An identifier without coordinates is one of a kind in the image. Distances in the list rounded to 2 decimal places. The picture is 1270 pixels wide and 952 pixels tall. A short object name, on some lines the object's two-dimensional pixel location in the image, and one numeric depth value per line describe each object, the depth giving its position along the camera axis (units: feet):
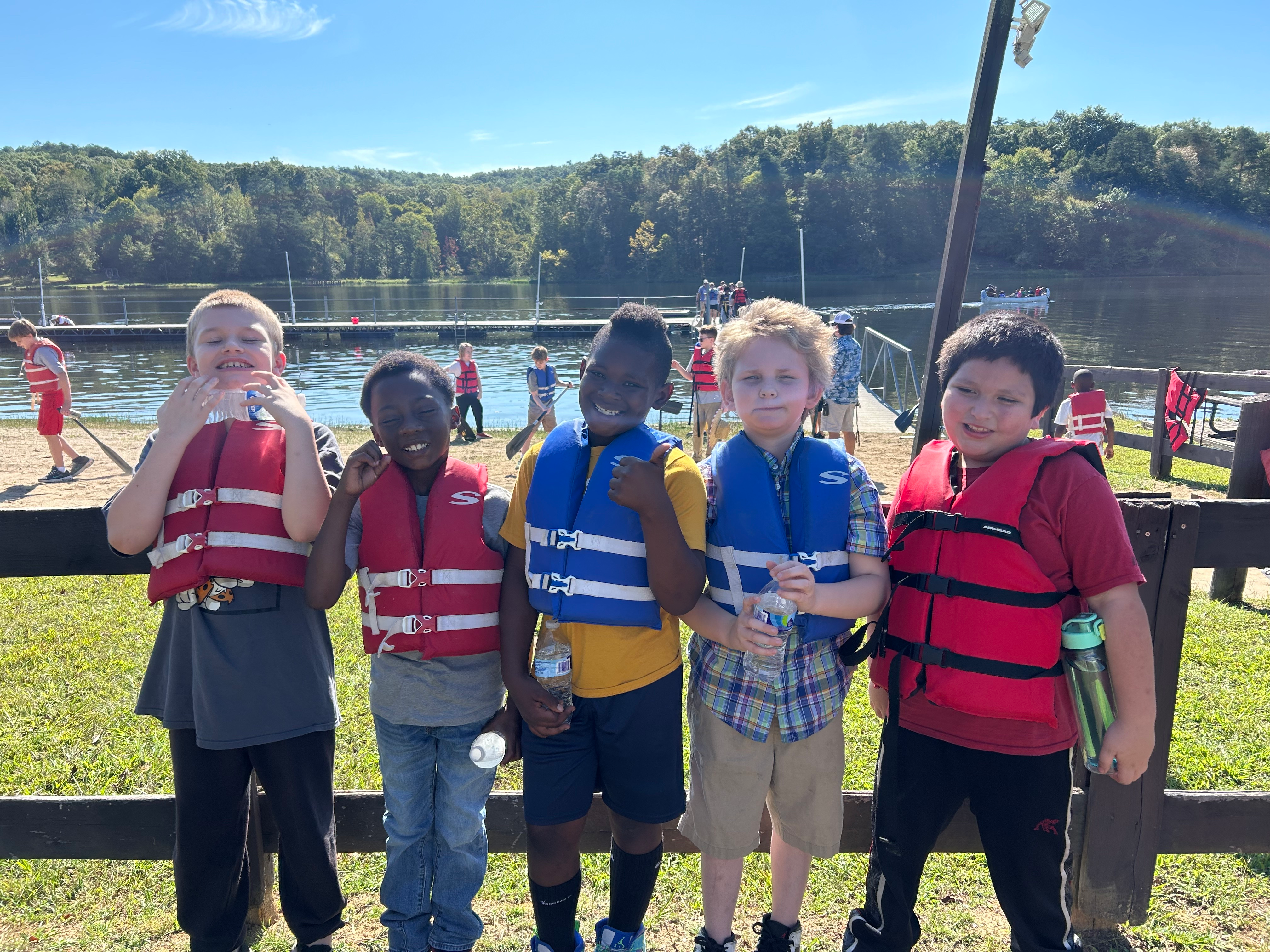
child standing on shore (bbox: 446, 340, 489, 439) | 50.98
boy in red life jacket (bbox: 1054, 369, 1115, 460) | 34.37
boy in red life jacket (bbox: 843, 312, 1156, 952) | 6.15
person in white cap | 36.27
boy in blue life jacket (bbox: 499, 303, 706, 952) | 6.52
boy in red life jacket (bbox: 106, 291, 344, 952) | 6.56
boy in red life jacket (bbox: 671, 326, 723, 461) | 41.93
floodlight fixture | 14.57
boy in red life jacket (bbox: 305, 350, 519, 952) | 6.82
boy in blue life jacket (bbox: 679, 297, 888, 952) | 6.75
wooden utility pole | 14.42
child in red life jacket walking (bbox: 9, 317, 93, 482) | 36.40
